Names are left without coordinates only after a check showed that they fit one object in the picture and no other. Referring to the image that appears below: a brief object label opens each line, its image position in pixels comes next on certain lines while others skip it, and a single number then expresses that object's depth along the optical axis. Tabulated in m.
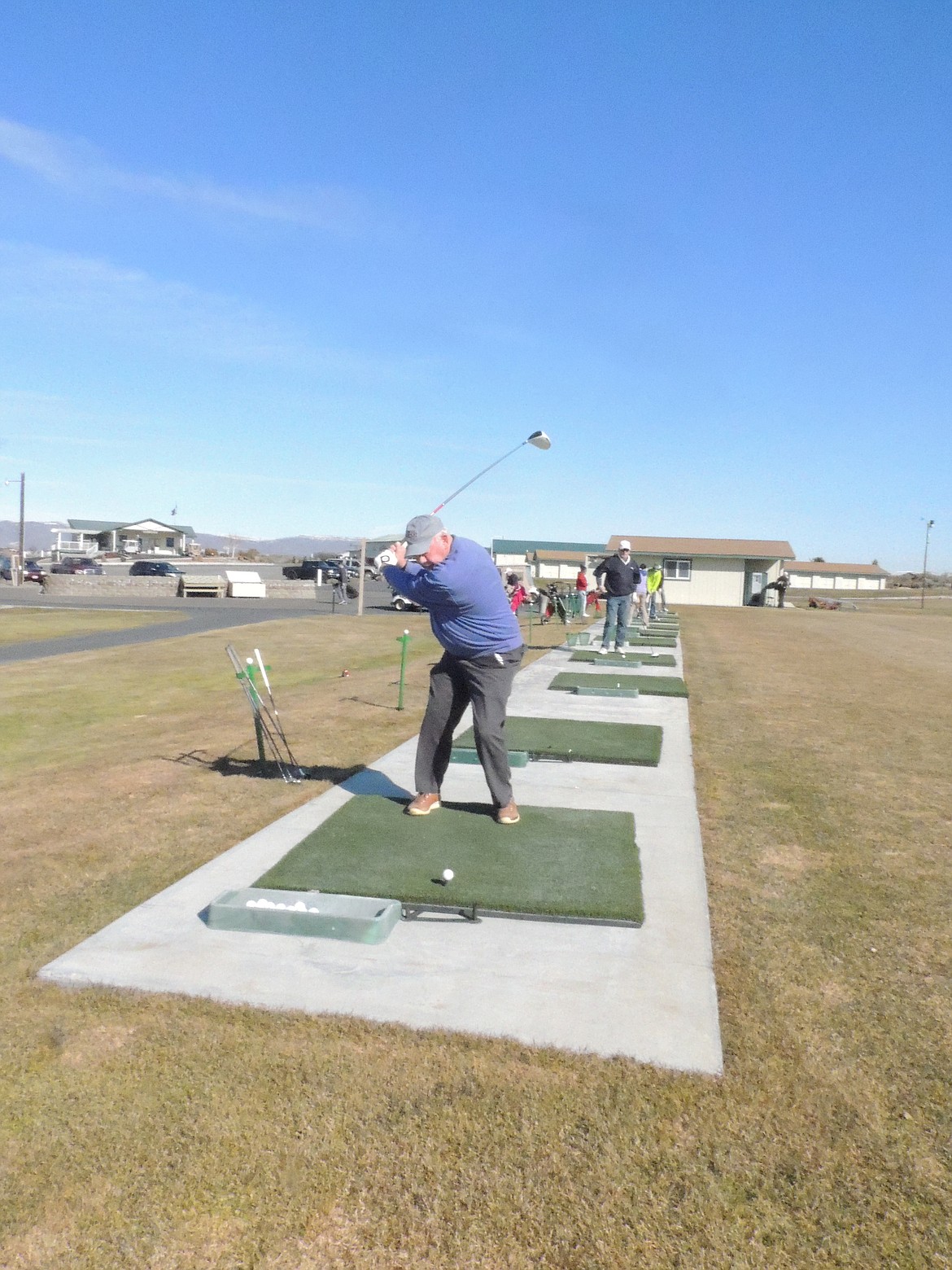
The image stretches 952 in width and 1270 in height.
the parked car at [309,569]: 54.88
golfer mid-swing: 5.45
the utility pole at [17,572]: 44.59
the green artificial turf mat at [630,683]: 12.62
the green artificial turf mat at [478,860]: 4.71
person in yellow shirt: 29.14
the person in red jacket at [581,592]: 30.89
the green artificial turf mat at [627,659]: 15.86
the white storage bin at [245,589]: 39.69
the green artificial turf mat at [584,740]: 8.12
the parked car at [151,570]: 52.35
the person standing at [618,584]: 15.59
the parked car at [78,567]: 54.12
